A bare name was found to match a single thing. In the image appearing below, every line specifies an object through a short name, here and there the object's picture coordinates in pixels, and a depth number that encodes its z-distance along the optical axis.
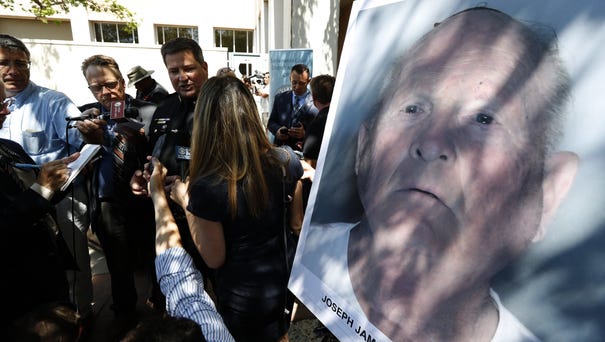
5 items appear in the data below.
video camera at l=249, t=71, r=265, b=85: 10.82
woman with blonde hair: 1.29
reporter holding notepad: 1.43
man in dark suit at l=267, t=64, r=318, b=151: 4.36
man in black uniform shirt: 2.02
